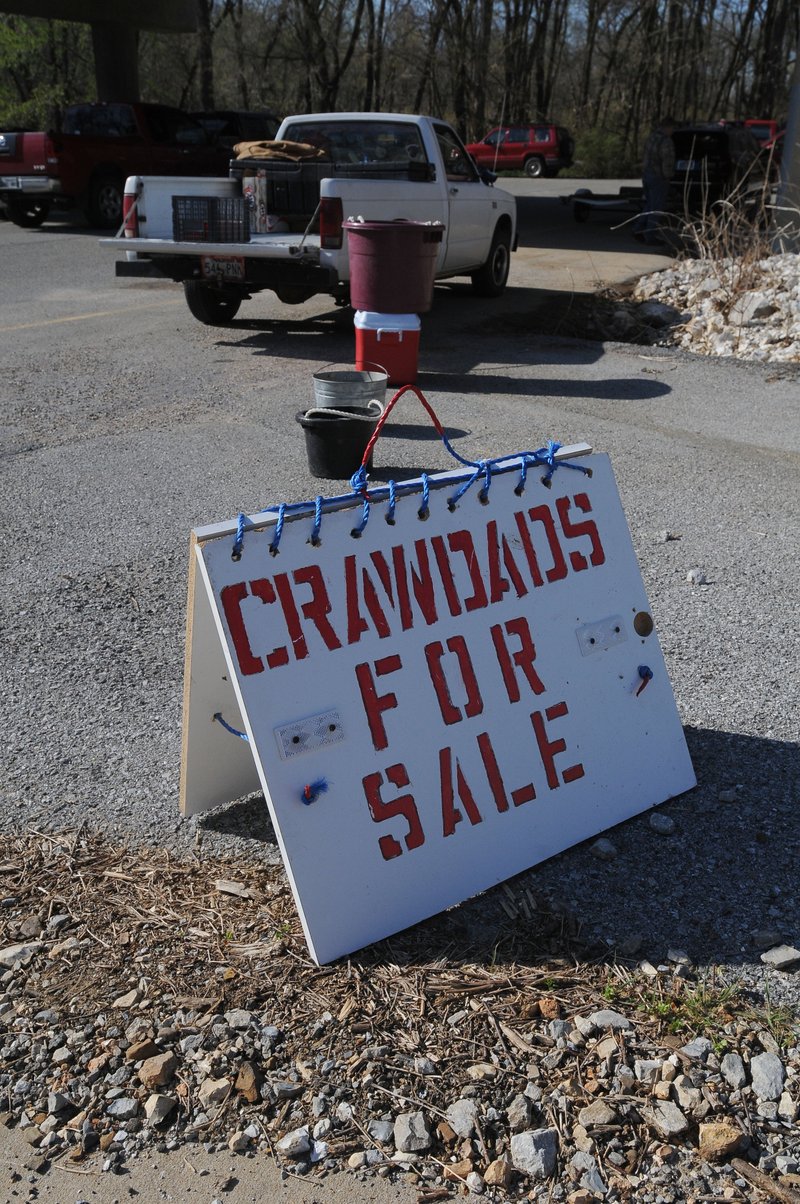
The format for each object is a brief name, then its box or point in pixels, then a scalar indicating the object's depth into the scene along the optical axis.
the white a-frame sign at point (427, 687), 2.48
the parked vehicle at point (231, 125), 19.08
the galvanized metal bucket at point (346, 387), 6.17
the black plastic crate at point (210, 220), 9.08
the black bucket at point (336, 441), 5.87
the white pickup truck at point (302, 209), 8.77
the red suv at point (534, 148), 35.28
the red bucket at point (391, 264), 7.61
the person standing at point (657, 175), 17.86
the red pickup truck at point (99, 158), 17.05
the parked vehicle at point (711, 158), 18.00
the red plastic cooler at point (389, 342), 7.76
